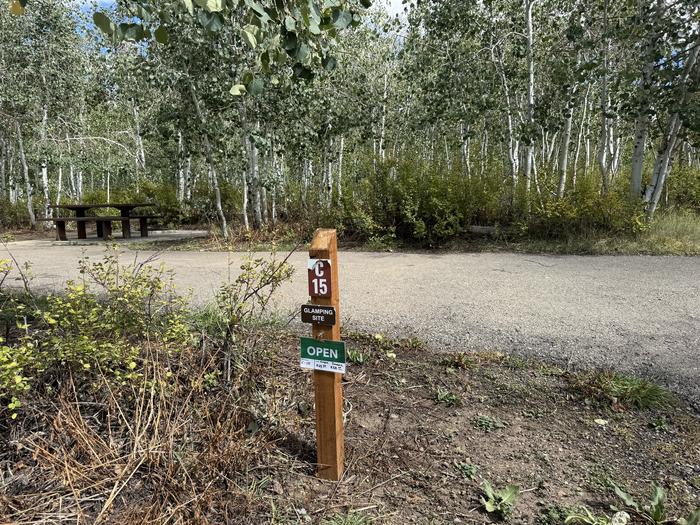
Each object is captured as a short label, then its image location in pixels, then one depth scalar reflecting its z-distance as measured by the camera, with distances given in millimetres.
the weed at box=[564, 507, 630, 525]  1842
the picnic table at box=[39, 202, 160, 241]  11505
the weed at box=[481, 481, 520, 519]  1965
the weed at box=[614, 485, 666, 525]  1851
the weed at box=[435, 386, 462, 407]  2795
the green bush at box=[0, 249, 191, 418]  2039
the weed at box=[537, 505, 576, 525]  1917
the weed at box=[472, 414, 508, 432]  2551
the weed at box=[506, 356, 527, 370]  3212
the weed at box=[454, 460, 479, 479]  2203
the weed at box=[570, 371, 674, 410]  2711
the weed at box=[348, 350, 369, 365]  3328
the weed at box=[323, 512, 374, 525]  1884
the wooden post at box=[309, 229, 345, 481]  2090
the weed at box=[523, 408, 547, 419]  2654
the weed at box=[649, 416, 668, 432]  2492
